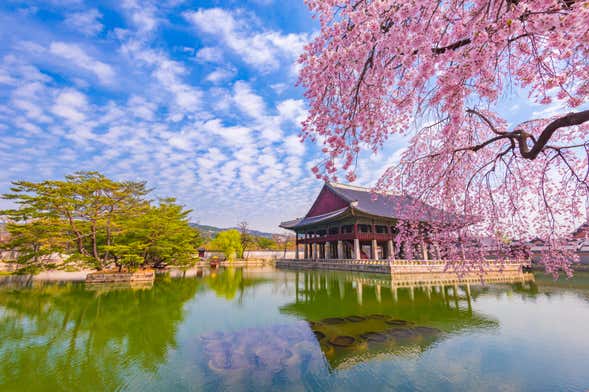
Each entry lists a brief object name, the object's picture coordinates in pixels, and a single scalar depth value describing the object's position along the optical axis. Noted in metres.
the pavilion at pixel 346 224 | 23.81
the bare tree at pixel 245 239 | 42.92
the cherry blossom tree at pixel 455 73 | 2.38
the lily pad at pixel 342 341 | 5.88
